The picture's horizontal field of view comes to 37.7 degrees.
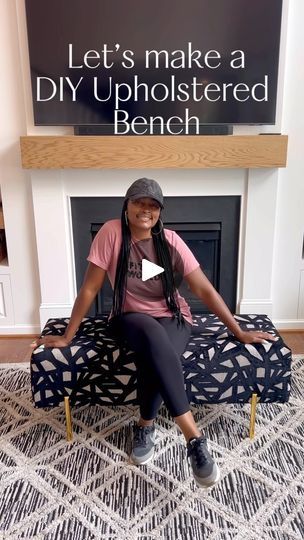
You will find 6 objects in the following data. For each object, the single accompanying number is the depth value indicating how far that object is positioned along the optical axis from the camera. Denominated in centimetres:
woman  154
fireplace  243
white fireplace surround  235
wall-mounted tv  213
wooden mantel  218
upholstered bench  163
